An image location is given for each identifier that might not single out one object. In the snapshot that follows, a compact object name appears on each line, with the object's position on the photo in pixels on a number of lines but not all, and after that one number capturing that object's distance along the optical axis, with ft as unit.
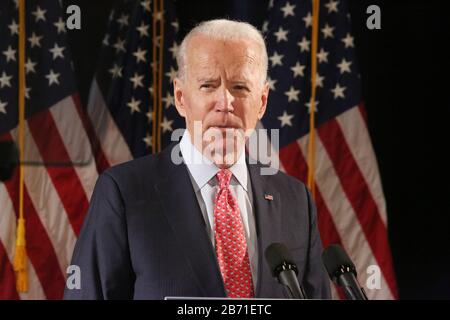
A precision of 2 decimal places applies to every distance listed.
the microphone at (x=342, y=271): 10.58
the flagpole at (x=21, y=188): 18.02
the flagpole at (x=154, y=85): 19.07
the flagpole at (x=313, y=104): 20.71
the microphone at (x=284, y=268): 10.69
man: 13.19
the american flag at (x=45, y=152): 17.99
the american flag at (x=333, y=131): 20.53
